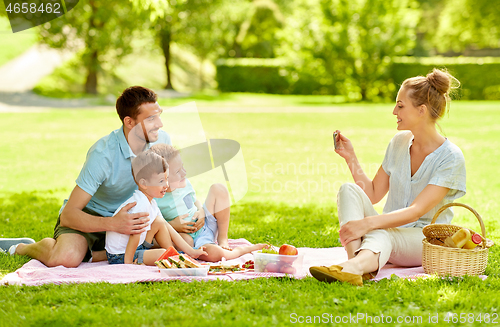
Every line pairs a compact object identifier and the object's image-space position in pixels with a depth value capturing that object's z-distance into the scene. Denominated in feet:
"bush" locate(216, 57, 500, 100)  78.43
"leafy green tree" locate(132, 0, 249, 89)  80.89
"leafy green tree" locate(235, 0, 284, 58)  105.50
